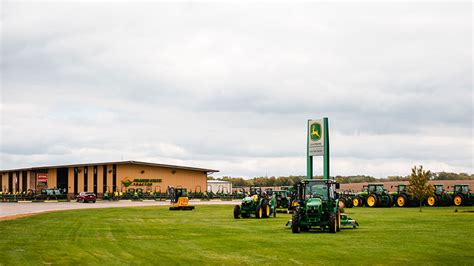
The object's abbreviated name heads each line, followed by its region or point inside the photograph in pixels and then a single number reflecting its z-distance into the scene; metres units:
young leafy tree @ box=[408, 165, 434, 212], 44.66
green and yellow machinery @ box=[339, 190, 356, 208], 48.52
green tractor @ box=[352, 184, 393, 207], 49.19
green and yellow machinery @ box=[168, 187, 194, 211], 45.78
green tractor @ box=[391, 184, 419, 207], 49.38
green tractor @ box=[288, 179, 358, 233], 22.16
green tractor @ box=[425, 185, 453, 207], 49.41
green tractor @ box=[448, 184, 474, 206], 48.72
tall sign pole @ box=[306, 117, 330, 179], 44.16
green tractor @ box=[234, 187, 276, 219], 33.06
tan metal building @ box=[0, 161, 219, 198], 83.62
